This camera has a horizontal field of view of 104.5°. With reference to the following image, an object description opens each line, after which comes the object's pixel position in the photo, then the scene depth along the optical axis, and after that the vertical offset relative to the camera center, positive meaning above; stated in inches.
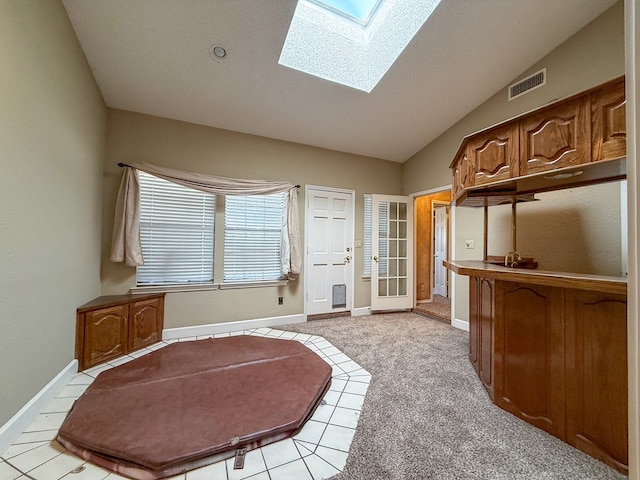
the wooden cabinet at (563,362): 51.8 -28.1
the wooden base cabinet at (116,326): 89.5 -34.3
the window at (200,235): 119.2 +3.7
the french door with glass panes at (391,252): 168.7 -5.5
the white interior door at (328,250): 153.6 -4.2
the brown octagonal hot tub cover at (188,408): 52.3 -44.3
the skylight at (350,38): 96.1 +85.0
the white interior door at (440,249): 225.6 -4.0
